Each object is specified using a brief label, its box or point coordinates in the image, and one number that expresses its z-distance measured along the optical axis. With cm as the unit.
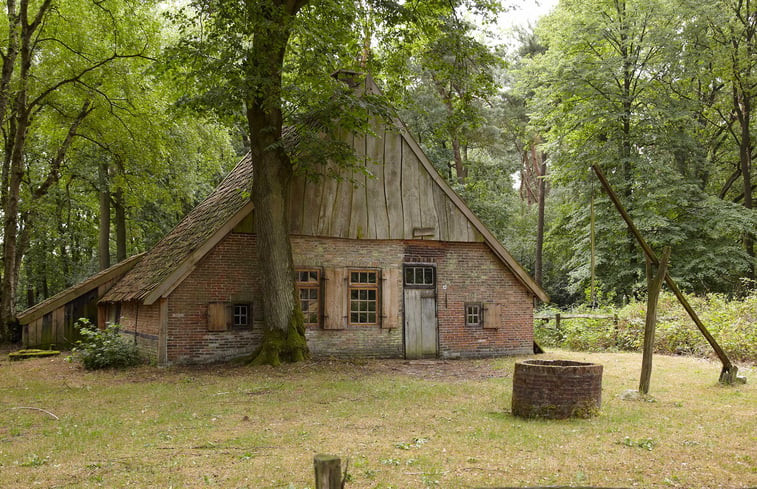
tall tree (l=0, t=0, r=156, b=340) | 1847
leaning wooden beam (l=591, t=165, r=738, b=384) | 1015
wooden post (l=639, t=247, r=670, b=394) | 1030
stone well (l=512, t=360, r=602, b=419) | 866
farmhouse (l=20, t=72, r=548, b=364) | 1459
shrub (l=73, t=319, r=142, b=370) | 1448
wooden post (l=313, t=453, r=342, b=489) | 342
